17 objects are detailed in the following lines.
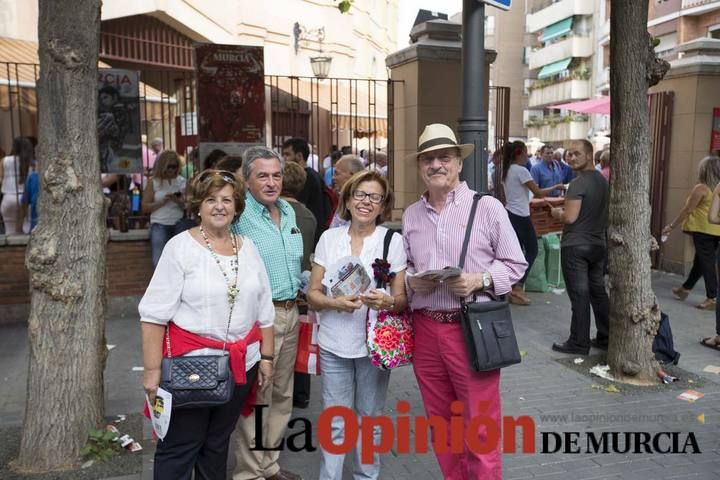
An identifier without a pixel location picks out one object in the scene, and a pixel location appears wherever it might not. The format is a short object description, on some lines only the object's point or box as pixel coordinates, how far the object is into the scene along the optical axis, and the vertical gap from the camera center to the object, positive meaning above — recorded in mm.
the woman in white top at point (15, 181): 7938 -173
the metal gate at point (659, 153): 9742 +240
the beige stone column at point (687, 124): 9258 +662
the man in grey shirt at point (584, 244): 5918 -698
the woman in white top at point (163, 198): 7422 -355
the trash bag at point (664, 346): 5699 -1572
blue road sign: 4270 +1138
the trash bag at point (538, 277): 8812 -1488
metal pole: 4285 +485
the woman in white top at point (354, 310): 3387 -754
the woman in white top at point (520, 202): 8125 -421
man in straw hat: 3283 -561
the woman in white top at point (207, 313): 2898 -668
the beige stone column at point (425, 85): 8219 +1072
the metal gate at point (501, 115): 8945 +746
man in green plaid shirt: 3564 -642
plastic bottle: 8945 -446
